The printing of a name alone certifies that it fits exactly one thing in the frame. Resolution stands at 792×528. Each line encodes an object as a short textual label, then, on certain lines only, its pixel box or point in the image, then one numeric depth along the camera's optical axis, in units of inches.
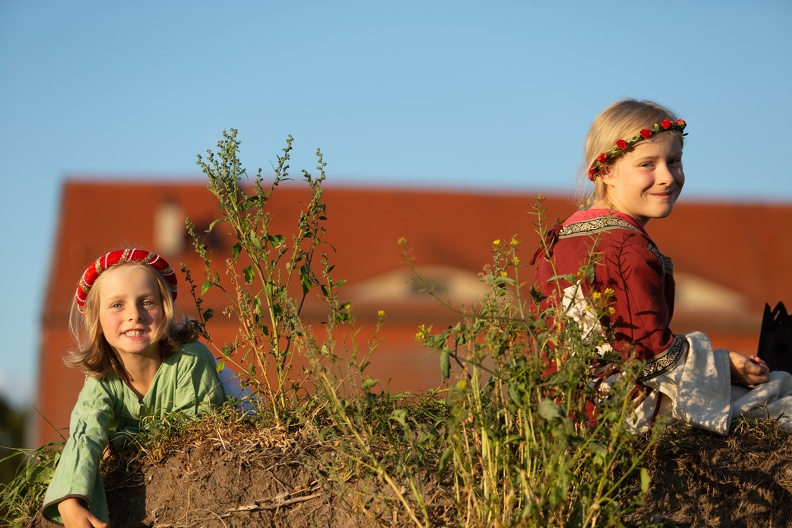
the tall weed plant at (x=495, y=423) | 227.5
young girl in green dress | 311.9
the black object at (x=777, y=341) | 359.3
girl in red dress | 297.9
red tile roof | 2070.6
